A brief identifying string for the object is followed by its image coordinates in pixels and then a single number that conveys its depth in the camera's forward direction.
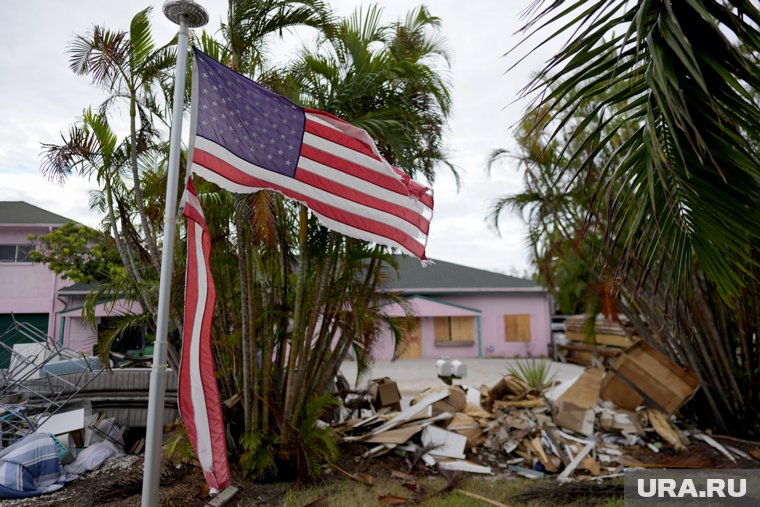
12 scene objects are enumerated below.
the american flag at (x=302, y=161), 4.38
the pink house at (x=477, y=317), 25.27
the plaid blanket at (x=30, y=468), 6.03
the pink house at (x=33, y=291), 19.02
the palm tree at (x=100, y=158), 7.04
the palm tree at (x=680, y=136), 2.21
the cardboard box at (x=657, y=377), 8.75
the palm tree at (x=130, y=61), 6.28
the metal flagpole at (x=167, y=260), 3.69
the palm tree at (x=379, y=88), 6.45
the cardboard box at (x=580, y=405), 8.34
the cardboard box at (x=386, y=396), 9.41
